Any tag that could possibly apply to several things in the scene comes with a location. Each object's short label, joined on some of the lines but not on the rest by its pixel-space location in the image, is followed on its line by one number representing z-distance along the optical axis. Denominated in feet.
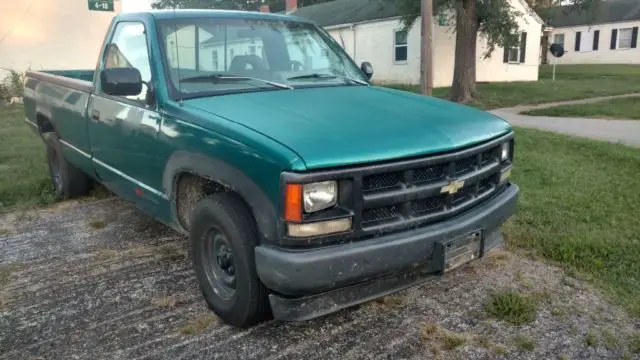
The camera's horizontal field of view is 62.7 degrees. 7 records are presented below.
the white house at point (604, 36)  116.78
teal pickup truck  8.31
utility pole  21.25
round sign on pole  84.43
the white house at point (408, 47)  69.46
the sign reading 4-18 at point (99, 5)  48.93
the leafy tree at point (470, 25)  50.52
